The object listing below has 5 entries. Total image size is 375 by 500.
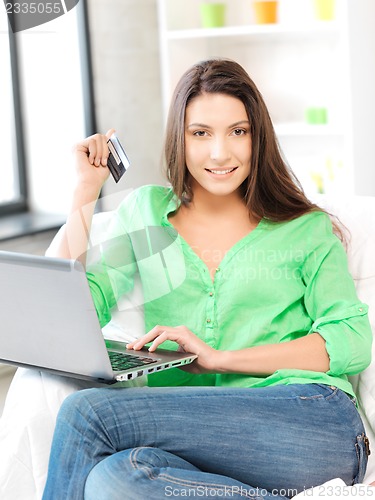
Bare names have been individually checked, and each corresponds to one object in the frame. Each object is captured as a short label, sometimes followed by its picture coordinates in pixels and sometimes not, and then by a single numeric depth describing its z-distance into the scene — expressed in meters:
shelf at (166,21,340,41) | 3.47
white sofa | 2.14
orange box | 3.55
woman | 2.06
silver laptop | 2.00
